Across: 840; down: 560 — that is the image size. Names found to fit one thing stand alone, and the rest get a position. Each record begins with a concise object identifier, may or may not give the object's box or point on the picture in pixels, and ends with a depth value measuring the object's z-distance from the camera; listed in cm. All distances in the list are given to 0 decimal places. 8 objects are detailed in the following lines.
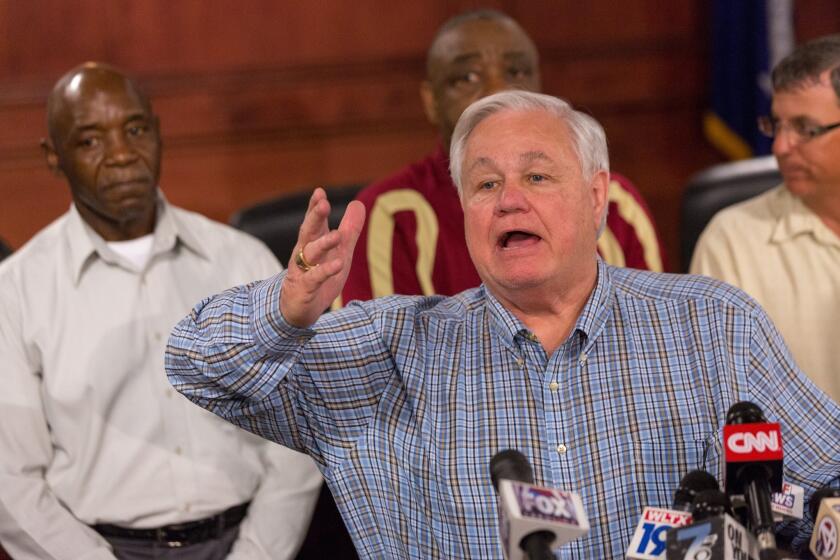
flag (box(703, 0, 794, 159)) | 732
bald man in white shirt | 530
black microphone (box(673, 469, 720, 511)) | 472
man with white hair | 492
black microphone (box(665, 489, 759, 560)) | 463
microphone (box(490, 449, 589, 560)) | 455
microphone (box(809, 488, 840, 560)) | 474
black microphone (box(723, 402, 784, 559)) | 467
